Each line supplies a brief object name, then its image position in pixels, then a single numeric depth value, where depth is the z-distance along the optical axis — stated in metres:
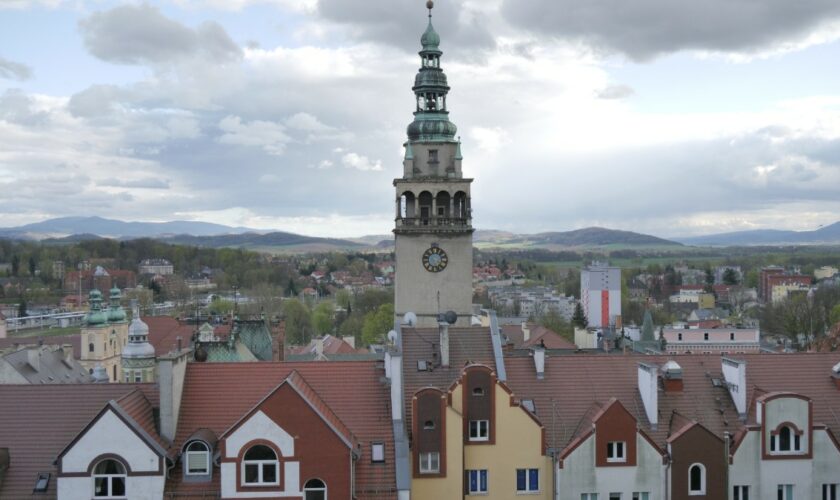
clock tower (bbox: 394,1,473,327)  53.22
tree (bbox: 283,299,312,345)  151.00
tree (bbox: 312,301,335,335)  156.75
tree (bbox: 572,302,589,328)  155.23
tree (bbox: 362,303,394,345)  119.12
